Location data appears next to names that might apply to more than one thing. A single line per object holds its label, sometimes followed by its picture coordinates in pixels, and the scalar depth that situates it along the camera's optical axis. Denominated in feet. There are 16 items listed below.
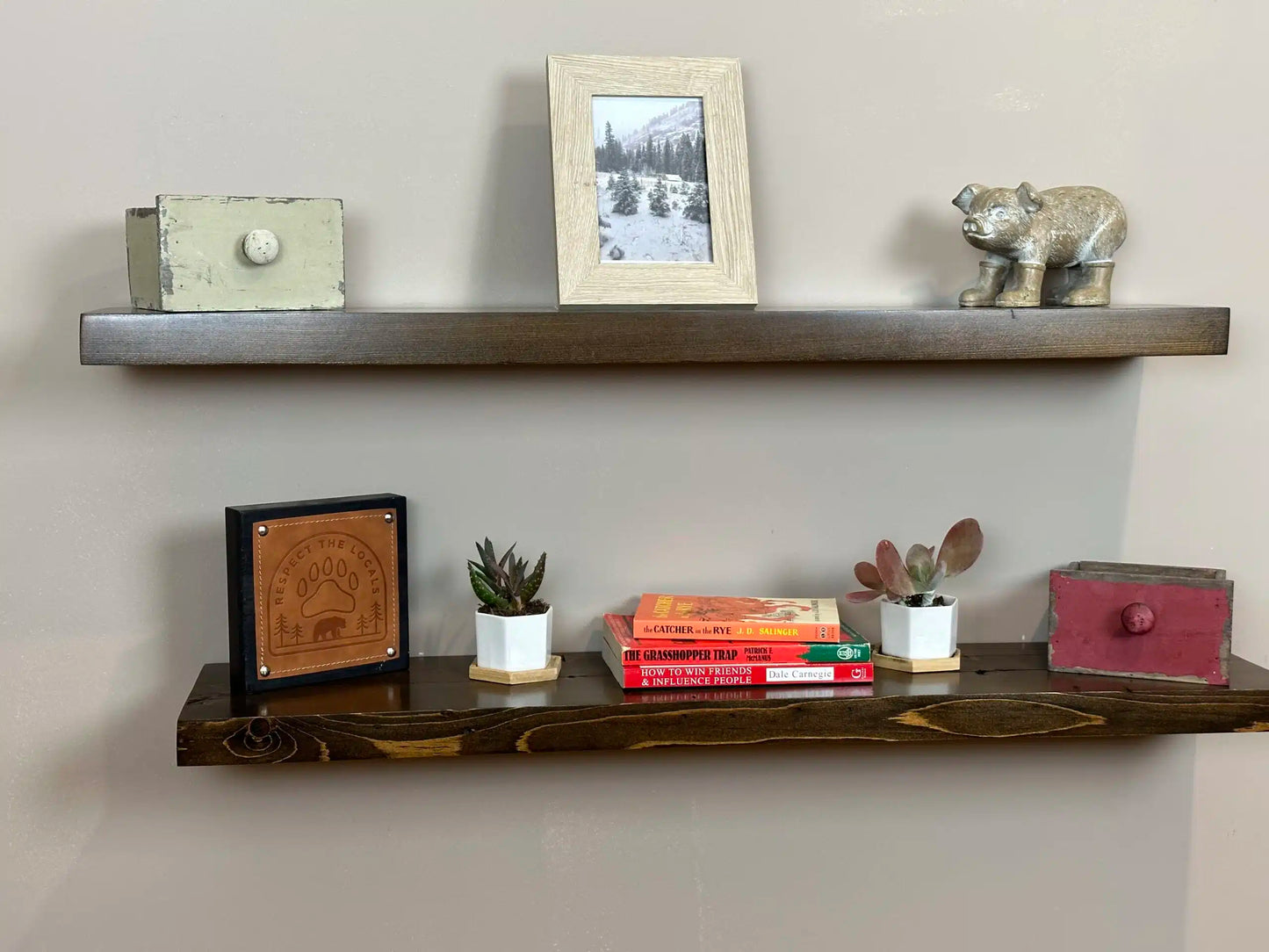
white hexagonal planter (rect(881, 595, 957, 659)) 4.40
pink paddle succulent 4.42
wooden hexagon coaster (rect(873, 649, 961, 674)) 4.41
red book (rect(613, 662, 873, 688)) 4.20
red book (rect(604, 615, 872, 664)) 4.19
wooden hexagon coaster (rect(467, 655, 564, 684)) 4.25
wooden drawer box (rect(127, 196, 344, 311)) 3.80
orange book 4.22
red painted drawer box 4.33
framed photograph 4.14
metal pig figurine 4.29
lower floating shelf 3.92
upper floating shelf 3.83
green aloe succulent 4.27
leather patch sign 4.09
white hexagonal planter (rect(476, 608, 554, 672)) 4.22
